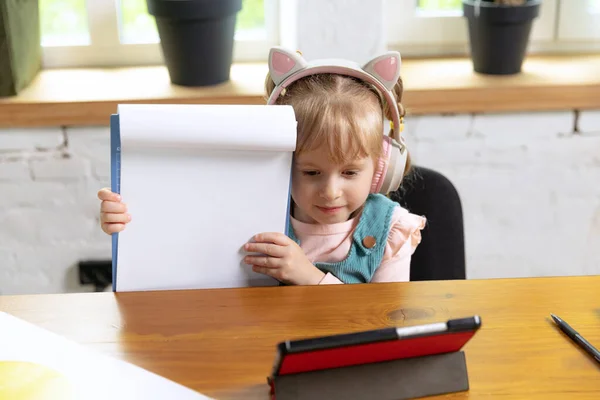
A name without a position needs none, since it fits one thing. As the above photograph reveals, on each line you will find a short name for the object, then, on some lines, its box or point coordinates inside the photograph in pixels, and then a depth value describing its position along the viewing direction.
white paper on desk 0.69
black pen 0.78
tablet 0.63
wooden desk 0.74
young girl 1.07
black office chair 1.22
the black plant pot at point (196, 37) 1.71
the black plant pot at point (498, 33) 1.82
